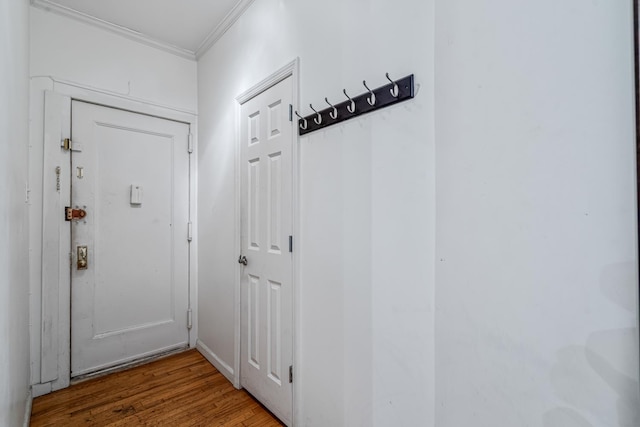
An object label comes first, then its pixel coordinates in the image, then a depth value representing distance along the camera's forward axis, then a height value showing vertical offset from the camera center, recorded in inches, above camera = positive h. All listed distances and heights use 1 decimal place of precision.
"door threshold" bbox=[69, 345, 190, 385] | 87.1 -48.6
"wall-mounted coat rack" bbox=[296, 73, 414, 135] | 43.3 +18.6
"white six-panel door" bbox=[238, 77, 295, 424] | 66.9 -8.6
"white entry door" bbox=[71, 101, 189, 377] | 88.0 -7.5
